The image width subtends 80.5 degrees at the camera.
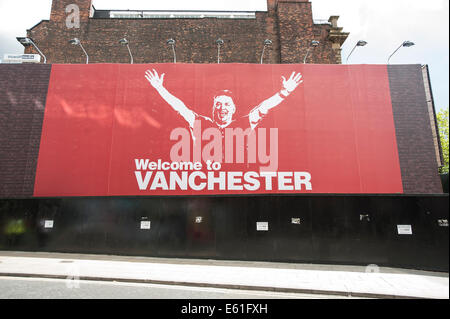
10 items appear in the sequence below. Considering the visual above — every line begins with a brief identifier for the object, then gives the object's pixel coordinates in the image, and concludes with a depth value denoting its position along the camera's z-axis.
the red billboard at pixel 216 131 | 12.87
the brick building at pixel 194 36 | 18.61
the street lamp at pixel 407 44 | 13.14
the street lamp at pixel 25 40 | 13.73
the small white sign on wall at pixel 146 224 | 10.44
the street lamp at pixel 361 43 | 13.58
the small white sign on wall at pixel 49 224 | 10.76
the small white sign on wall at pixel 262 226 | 9.94
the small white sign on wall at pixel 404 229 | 8.84
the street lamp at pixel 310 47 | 18.12
